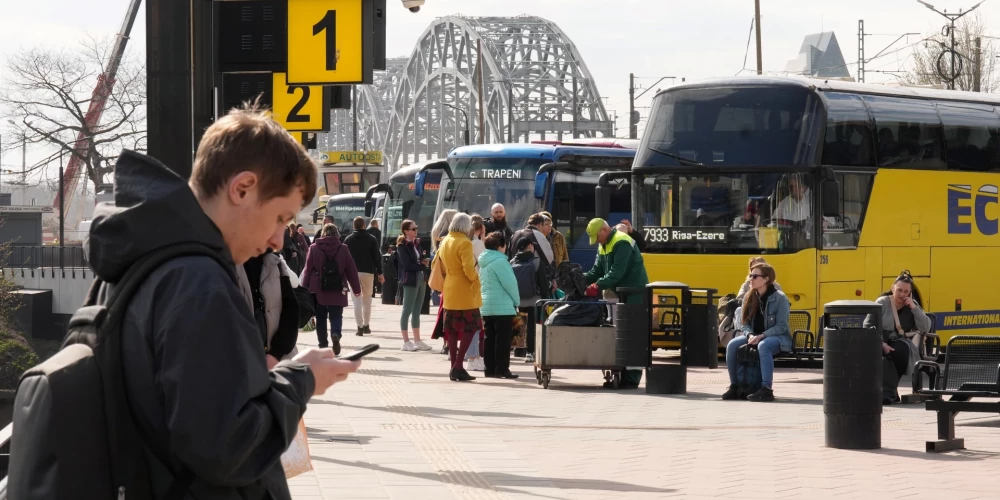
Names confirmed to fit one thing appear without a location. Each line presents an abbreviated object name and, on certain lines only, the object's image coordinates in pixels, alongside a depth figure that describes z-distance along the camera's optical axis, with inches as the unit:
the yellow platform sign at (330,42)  398.3
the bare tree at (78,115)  2320.4
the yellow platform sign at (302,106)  510.3
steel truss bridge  5447.8
